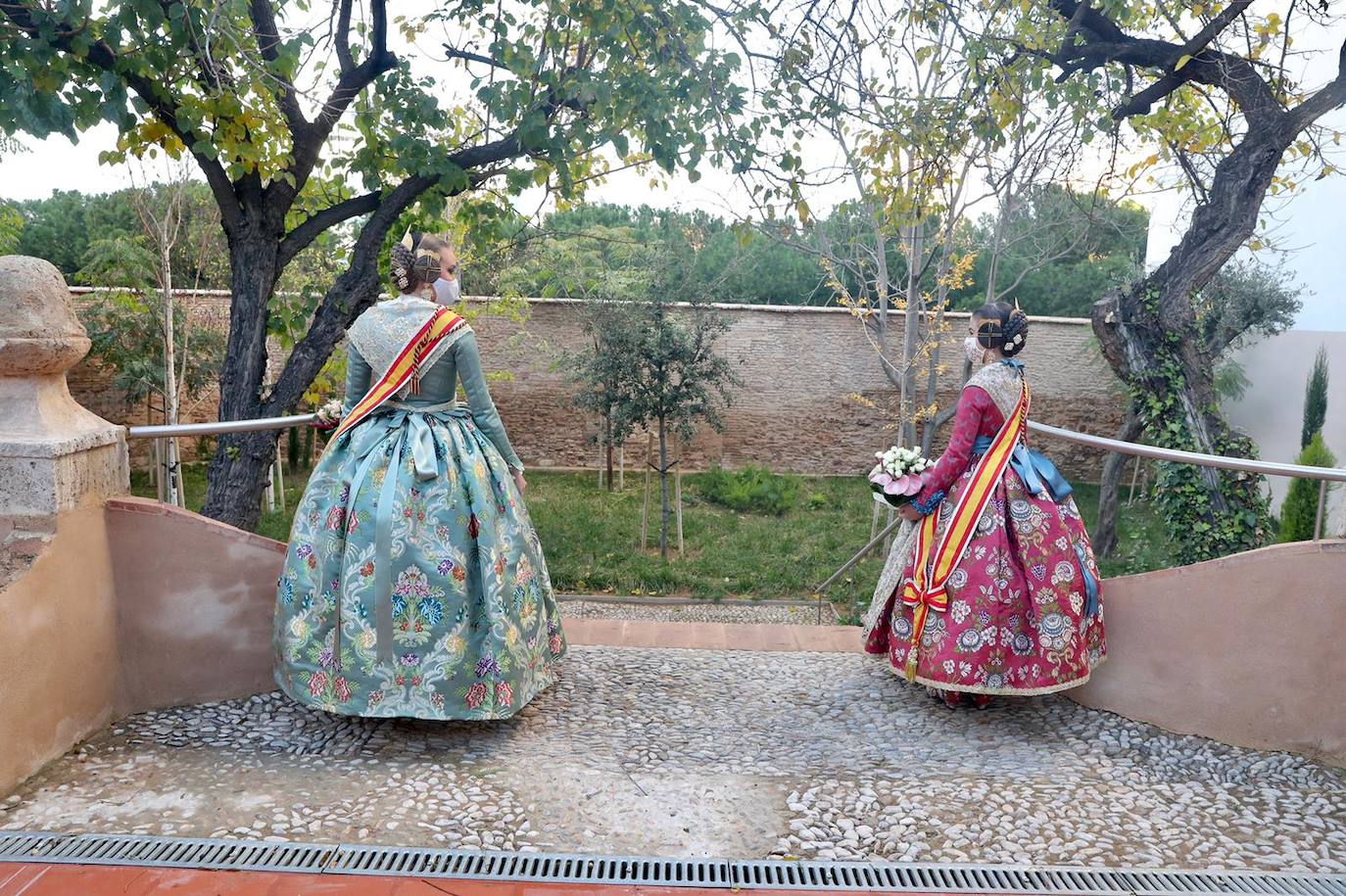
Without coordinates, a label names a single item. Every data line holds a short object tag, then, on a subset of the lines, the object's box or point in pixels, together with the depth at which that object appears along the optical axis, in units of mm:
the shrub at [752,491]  10375
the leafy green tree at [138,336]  10078
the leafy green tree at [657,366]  8641
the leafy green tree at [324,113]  4000
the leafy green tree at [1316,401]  9328
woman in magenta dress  3264
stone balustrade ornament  2742
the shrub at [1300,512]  6973
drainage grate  2324
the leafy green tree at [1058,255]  8930
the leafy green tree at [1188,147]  5250
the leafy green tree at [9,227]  9445
